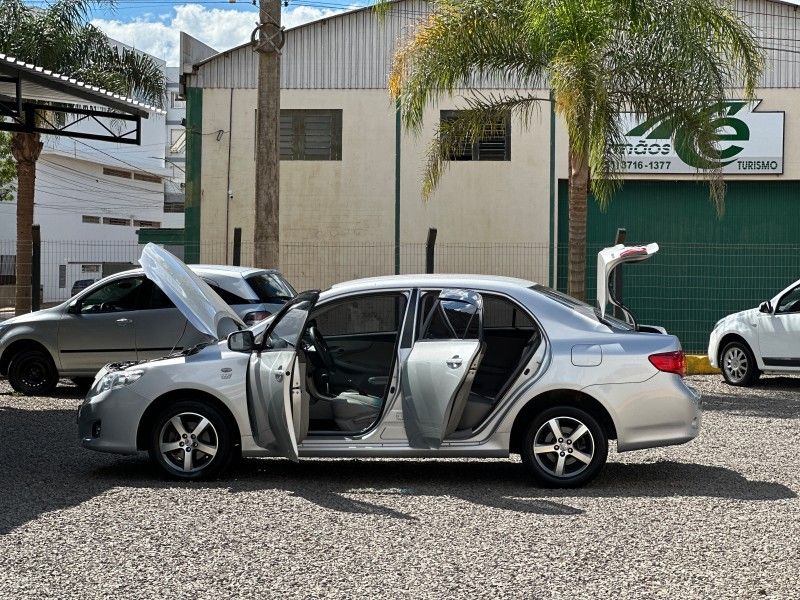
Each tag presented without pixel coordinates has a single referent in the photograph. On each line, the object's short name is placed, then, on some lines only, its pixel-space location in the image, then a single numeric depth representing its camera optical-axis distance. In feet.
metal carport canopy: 46.01
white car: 54.75
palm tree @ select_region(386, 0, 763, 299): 55.57
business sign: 83.25
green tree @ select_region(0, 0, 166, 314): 74.18
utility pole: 57.88
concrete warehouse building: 83.41
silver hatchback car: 48.49
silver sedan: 28.71
